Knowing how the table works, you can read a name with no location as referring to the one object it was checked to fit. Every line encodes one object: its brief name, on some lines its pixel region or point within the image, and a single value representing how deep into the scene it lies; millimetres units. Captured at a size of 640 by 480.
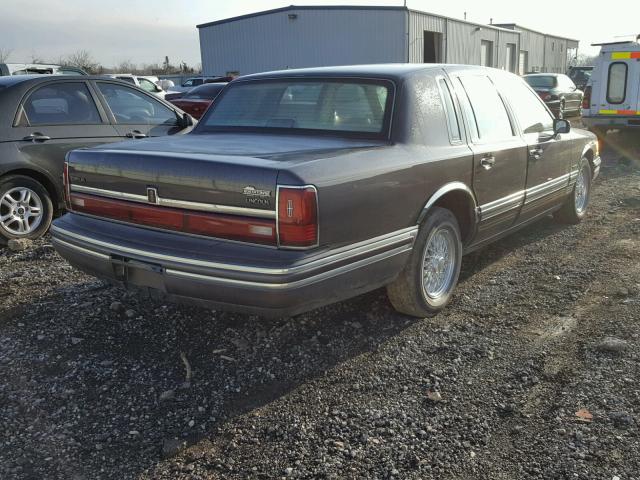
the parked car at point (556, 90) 18328
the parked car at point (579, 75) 25344
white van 12719
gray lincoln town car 2998
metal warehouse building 28547
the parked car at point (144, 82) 20017
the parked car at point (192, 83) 26166
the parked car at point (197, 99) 12008
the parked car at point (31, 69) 18422
